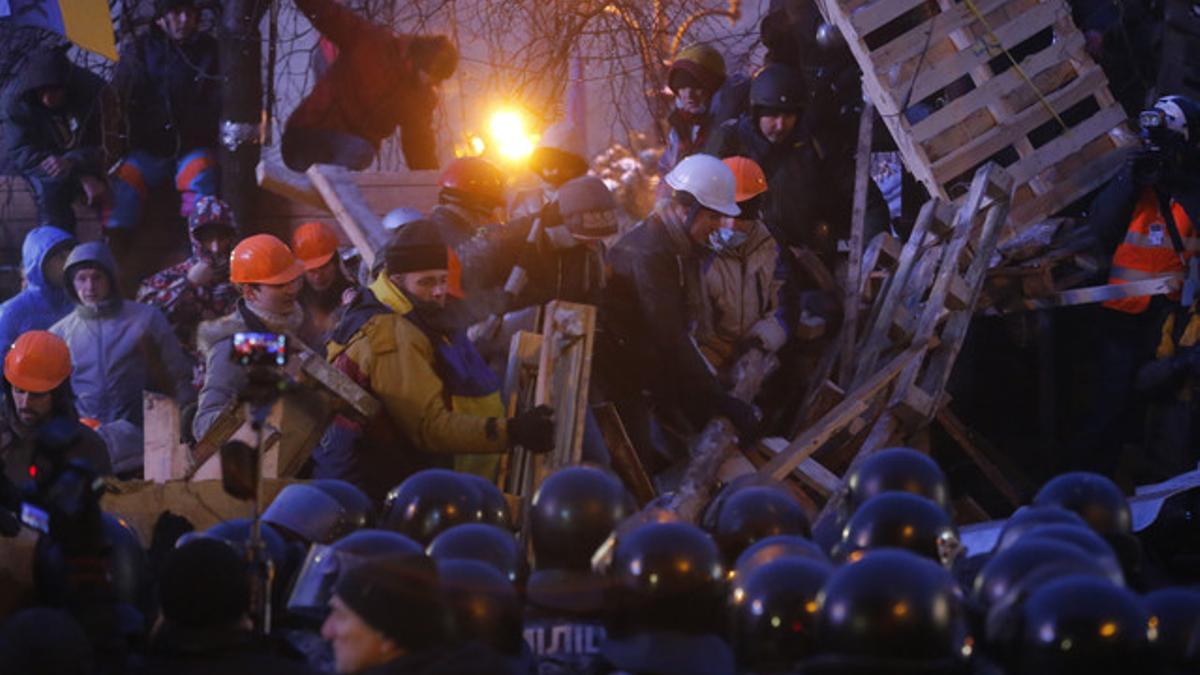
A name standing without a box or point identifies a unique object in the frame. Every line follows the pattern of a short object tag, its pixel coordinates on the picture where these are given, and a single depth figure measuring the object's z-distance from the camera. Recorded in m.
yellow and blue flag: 9.98
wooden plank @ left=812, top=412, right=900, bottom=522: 10.68
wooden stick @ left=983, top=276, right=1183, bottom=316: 11.50
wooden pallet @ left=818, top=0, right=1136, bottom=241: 11.56
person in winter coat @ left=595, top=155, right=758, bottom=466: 9.97
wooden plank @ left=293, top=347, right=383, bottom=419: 8.23
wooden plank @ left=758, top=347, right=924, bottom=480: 10.09
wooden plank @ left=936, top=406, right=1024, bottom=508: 11.95
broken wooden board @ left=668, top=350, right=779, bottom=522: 9.76
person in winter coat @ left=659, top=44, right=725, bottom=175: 12.27
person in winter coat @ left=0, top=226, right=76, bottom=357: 11.84
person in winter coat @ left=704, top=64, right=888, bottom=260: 11.61
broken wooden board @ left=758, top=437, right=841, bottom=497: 10.27
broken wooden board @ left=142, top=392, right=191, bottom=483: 8.95
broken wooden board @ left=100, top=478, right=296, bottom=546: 8.01
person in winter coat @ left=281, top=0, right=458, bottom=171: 12.49
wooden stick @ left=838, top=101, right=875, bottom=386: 11.40
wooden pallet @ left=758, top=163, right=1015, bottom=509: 10.45
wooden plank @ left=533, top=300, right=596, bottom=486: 8.98
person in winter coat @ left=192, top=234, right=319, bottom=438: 9.53
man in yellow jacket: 8.34
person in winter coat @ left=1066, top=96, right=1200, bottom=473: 11.59
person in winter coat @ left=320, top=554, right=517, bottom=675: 4.96
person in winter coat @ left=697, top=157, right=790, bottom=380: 10.47
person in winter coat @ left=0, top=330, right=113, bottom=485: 9.11
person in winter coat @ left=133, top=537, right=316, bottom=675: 5.69
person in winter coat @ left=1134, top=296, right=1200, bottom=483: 11.38
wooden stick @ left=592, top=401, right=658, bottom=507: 9.71
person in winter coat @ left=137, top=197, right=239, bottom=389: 11.70
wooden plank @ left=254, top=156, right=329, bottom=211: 12.30
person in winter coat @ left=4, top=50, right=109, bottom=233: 12.62
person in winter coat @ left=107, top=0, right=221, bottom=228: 12.85
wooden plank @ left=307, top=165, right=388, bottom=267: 11.57
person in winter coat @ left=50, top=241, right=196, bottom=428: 11.27
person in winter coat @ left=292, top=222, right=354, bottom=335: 11.05
